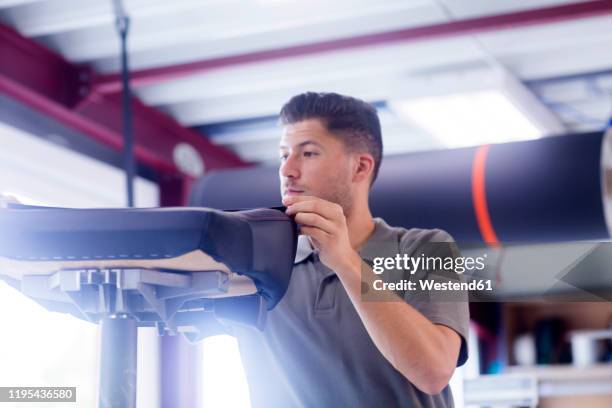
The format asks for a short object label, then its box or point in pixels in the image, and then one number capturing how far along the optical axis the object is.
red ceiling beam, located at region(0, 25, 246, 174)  2.66
